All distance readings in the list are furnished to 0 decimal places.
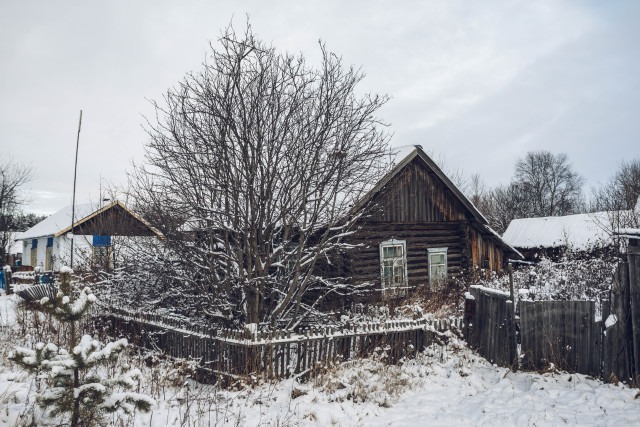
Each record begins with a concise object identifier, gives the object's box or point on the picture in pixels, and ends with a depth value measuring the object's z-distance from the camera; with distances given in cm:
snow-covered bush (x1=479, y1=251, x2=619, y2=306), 1255
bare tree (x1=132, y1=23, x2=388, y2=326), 824
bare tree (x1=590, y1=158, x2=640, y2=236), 1625
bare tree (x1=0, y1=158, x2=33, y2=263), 3252
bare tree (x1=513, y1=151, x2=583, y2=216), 5906
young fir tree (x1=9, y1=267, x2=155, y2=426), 407
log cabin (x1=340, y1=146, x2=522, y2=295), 1483
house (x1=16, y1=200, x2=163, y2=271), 1498
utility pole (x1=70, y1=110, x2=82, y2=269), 2050
